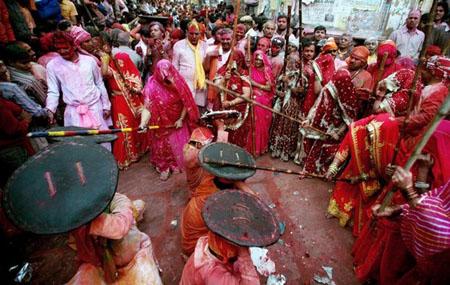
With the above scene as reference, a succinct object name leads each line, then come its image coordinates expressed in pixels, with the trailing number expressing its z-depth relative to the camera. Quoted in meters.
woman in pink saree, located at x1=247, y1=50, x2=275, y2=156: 5.06
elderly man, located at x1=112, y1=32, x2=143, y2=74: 5.44
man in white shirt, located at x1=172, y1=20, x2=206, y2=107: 5.35
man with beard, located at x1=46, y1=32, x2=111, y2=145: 3.88
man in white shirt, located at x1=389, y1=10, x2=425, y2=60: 6.74
